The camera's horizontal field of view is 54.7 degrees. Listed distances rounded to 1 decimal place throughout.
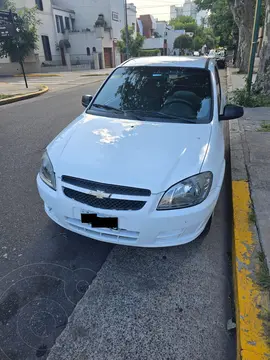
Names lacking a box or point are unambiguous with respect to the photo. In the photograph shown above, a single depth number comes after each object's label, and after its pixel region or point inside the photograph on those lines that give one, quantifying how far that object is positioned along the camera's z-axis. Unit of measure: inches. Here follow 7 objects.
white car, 80.6
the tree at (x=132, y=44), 1218.0
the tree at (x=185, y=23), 2963.6
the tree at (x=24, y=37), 899.1
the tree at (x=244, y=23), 570.9
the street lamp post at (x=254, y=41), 257.4
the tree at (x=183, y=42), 2188.7
